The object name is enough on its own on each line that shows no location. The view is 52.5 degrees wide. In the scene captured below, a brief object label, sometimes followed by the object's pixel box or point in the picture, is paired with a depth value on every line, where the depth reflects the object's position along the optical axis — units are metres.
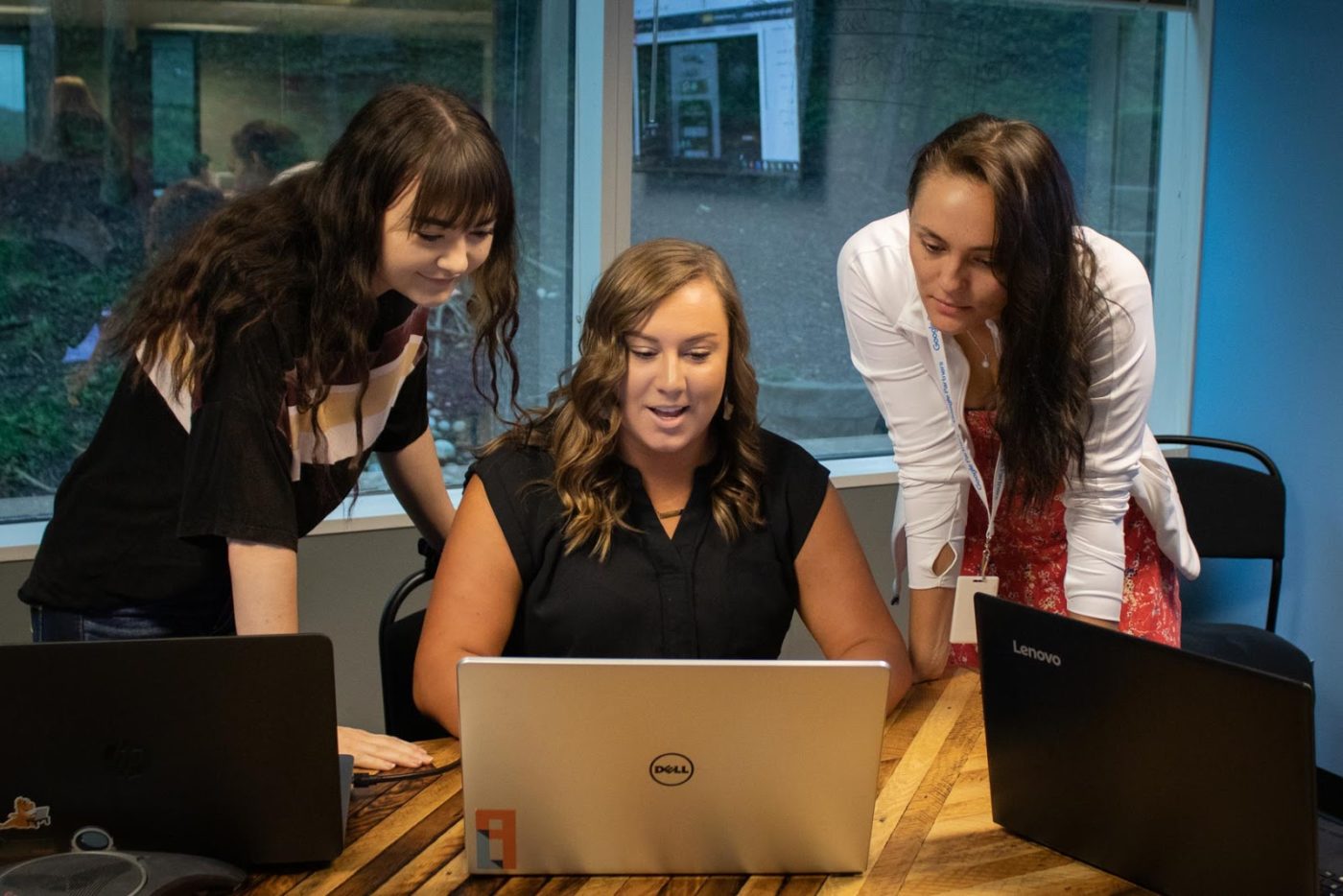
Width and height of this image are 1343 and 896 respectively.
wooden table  1.36
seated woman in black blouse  1.83
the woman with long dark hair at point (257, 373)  1.57
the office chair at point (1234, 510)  3.29
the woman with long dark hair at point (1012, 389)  1.67
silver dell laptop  1.29
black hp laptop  1.25
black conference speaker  1.22
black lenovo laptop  1.20
